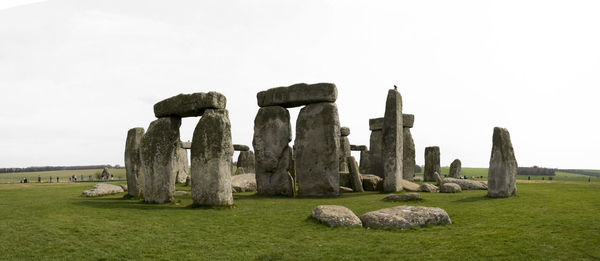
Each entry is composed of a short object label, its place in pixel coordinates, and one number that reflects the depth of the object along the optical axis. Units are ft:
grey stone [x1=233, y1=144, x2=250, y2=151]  105.19
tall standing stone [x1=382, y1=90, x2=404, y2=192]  56.59
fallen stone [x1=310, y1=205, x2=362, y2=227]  29.14
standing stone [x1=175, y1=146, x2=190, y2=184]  91.76
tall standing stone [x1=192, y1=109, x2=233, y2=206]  39.42
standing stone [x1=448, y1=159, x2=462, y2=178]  90.57
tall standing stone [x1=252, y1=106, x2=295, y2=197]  57.26
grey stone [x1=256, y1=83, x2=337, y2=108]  55.67
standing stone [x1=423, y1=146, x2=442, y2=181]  92.01
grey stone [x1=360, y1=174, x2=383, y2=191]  60.70
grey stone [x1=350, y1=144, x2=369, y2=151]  105.60
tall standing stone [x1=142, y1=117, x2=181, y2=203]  43.78
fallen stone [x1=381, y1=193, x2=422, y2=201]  42.93
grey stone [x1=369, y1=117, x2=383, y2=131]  86.38
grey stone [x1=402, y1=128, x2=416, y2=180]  83.04
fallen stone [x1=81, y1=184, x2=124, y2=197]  55.11
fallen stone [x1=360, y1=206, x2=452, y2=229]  28.73
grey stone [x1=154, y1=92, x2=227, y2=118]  41.36
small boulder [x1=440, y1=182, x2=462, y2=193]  54.62
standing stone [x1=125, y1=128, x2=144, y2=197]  50.80
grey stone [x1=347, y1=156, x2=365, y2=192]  59.67
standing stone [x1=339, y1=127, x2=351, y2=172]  89.22
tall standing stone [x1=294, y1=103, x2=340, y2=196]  54.65
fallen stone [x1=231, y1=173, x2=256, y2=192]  64.13
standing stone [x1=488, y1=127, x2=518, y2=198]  46.29
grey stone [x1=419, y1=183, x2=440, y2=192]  56.18
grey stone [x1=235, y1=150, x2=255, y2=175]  102.73
